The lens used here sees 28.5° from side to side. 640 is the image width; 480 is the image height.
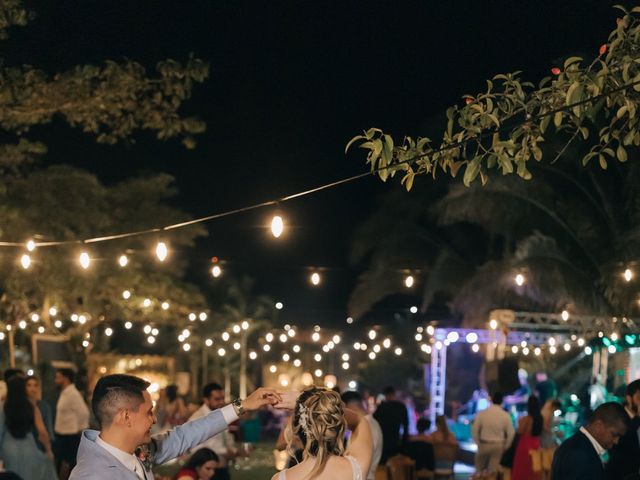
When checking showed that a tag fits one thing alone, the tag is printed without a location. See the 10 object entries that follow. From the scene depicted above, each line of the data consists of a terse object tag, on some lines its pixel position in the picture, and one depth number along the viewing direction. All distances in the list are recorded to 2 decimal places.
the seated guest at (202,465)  10.09
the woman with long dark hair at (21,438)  12.29
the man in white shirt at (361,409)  11.45
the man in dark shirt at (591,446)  8.15
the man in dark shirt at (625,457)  9.98
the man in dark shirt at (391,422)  15.97
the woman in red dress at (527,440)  15.48
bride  5.96
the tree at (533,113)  7.00
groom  5.14
